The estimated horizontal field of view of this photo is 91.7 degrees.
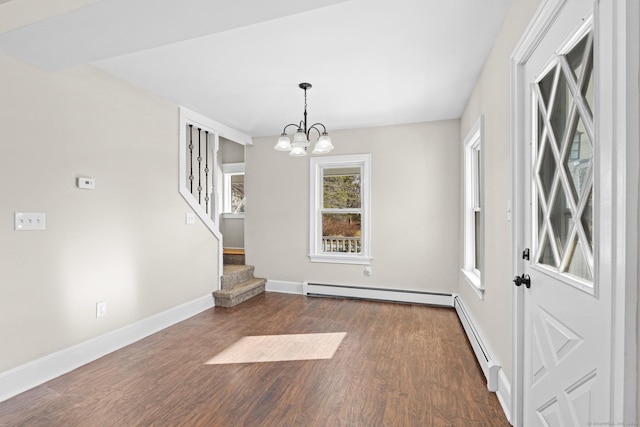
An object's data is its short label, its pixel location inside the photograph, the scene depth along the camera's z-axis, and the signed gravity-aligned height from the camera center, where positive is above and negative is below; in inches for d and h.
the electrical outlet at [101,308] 109.6 -33.2
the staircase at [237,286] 167.0 -41.2
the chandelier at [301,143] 119.6 +28.5
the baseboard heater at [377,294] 168.2 -44.2
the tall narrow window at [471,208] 143.7 +4.2
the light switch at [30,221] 88.0 -1.7
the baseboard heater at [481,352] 84.6 -43.1
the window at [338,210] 185.2 +3.9
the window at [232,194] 246.2 +17.6
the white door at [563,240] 42.6 -3.9
